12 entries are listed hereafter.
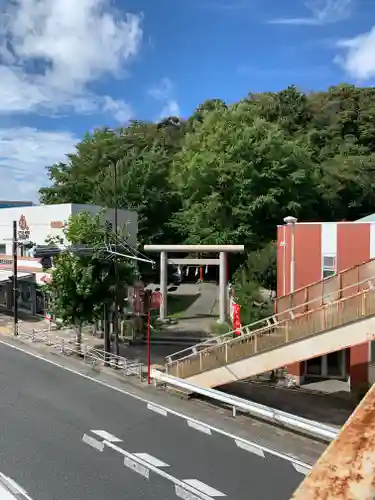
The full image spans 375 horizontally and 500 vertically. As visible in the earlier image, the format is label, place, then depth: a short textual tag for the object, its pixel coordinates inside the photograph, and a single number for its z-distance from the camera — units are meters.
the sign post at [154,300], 19.62
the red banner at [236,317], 21.05
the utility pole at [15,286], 26.36
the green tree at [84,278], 20.70
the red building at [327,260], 18.12
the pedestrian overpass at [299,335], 13.58
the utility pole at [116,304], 20.51
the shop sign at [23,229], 30.78
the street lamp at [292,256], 19.19
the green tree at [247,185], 35.56
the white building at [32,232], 28.84
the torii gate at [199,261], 28.92
